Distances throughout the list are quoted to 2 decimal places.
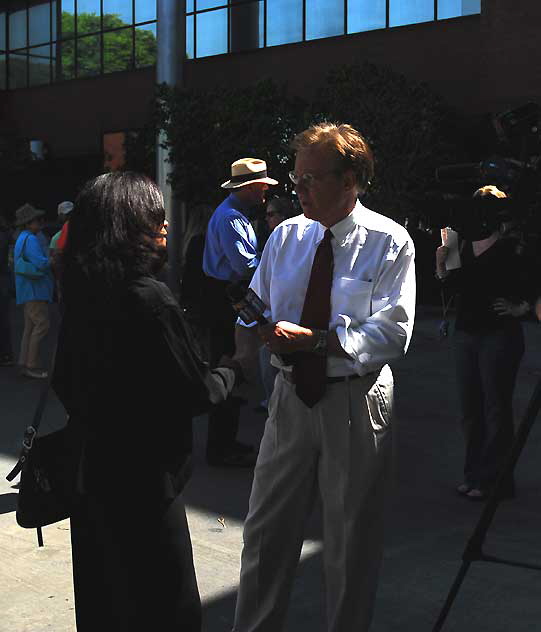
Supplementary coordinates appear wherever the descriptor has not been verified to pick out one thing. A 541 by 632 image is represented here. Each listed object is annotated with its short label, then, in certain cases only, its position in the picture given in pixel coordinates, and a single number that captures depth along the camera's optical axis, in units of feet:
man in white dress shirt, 11.19
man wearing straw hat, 22.16
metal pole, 77.20
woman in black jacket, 9.16
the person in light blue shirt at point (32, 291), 35.04
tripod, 11.80
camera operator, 19.38
